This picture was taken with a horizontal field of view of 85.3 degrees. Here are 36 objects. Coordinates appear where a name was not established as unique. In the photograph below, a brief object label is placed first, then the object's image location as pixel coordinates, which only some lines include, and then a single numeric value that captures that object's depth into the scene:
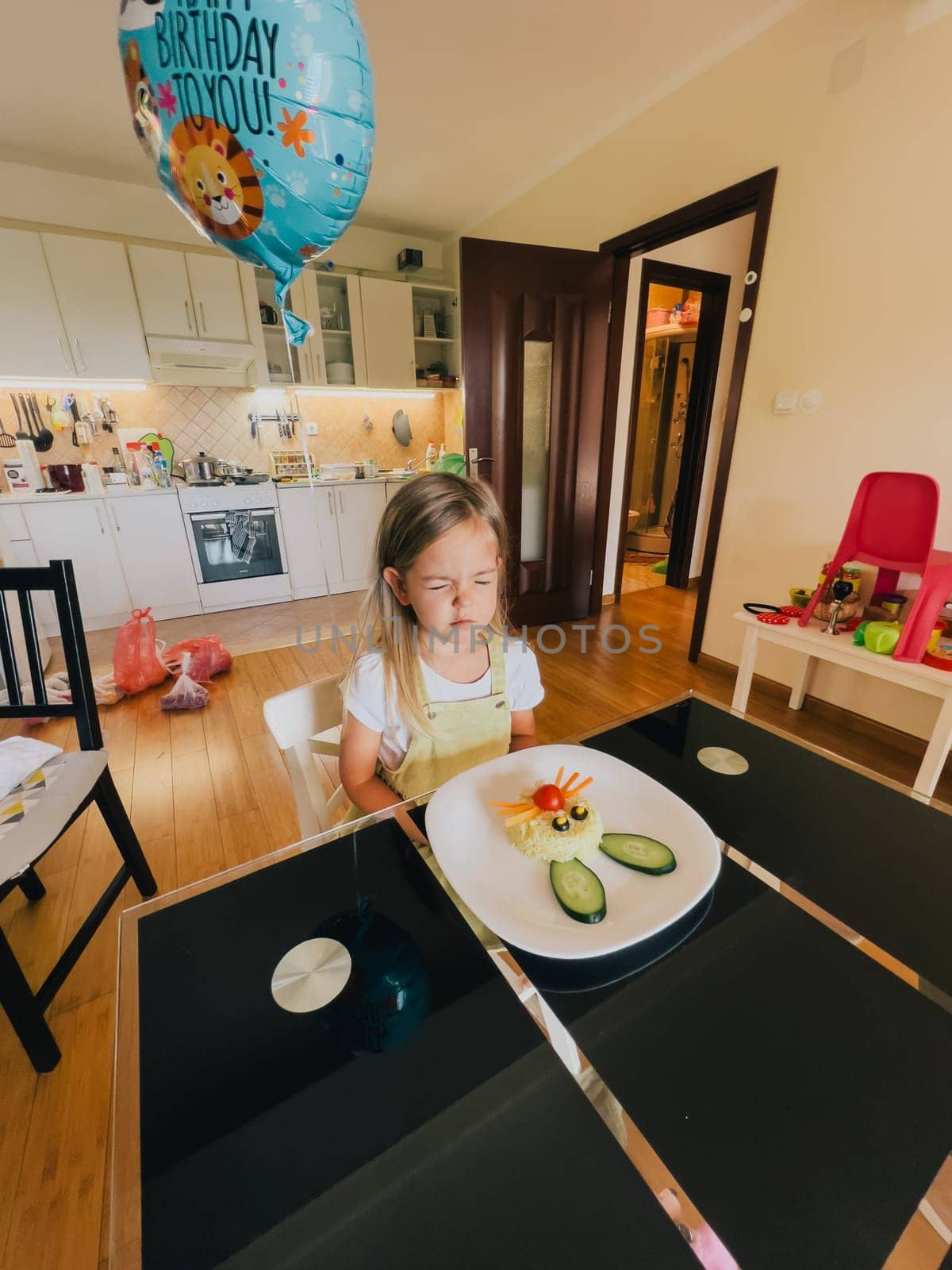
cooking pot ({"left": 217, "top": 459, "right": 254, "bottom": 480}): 3.55
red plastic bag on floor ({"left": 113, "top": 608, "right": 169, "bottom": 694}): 2.39
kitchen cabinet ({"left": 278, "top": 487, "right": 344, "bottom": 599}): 3.61
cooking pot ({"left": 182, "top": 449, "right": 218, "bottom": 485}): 3.42
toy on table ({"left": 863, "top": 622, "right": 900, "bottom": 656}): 1.66
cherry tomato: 0.64
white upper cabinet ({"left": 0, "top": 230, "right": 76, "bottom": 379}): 2.89
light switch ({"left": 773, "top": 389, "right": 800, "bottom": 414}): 2.06
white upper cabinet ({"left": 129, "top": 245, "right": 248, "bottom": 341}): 3.17
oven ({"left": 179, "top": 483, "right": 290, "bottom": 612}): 3.34
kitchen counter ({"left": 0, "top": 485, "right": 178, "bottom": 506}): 2.89
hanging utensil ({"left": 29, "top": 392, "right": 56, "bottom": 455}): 3.23
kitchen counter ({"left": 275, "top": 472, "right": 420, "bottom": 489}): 3.59
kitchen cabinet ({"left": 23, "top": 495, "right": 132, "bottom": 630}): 2.97
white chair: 0.93
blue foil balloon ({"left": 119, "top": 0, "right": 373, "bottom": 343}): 0.84
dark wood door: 2.61
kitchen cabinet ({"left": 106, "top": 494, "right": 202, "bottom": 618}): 3.16
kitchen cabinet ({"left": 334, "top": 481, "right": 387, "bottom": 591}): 3.76
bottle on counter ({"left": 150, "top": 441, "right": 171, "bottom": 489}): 3.35
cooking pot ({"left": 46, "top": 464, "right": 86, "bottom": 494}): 3.09
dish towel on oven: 3.42
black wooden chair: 0.91
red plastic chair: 1.58
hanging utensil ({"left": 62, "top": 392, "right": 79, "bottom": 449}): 3.28
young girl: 0.84
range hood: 3.29
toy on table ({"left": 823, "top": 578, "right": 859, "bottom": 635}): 1.83
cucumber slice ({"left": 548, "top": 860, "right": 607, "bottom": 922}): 0.55
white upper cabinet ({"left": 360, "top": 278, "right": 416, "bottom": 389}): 3.78
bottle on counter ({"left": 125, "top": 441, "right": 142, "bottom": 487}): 3.36
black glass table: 0.35
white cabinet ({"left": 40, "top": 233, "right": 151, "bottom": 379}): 2.99
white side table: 1.51
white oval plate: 0.53
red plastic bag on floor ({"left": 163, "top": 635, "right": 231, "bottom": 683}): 2.52
